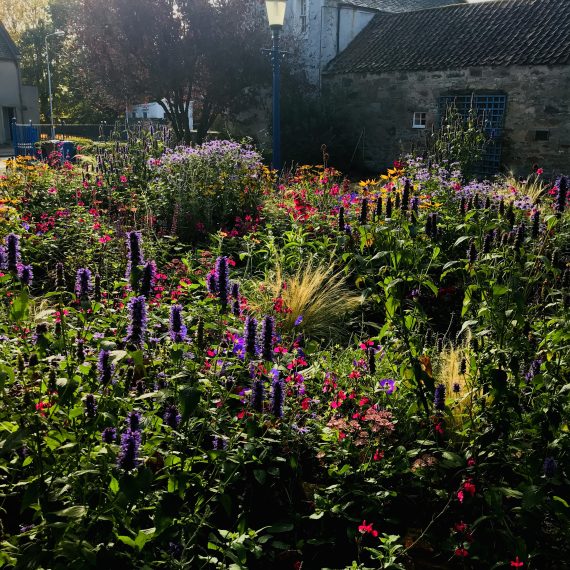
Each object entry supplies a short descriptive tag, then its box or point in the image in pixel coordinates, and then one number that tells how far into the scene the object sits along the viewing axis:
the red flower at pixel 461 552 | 2.43
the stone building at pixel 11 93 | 38.19
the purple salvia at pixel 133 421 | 2.20
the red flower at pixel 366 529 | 2.29
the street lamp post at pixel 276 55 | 10.18
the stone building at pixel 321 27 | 22.47
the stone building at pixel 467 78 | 16.95
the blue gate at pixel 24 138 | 20.02
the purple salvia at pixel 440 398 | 2.94
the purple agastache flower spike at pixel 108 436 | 2.32
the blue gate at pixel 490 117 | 18.03
